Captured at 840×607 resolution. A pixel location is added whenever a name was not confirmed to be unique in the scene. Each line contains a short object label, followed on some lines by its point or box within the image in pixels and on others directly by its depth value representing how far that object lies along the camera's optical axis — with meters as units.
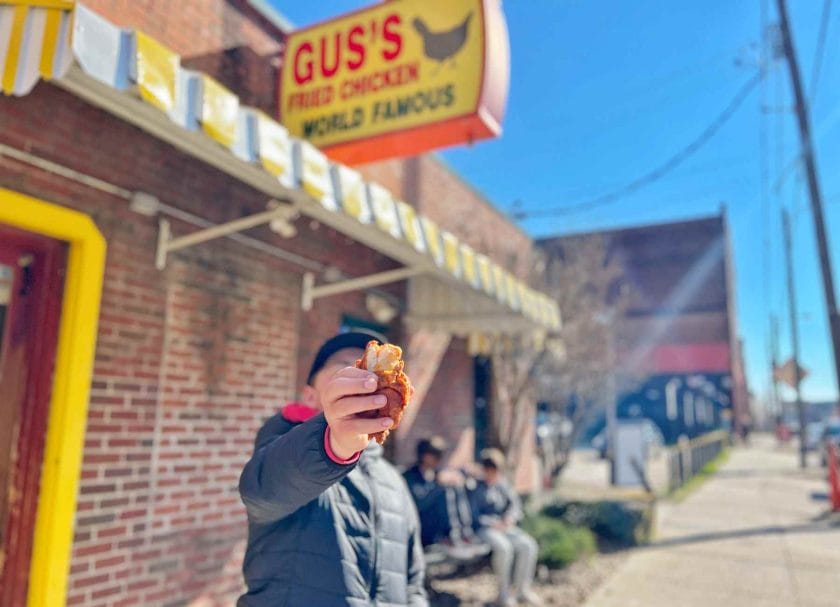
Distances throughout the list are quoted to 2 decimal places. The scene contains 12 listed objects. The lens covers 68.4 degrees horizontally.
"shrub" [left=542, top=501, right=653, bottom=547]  7.75
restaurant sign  4.41
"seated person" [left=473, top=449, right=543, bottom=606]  5.42
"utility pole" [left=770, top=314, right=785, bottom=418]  48.70
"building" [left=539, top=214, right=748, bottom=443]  31.69
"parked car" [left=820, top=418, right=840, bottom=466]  20.70
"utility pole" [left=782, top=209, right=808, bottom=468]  25.62
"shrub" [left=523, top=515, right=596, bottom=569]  6.49
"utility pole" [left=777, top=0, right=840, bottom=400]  10.47
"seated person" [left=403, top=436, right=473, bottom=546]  5.45
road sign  13.48
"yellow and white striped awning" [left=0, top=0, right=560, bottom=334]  2.27
